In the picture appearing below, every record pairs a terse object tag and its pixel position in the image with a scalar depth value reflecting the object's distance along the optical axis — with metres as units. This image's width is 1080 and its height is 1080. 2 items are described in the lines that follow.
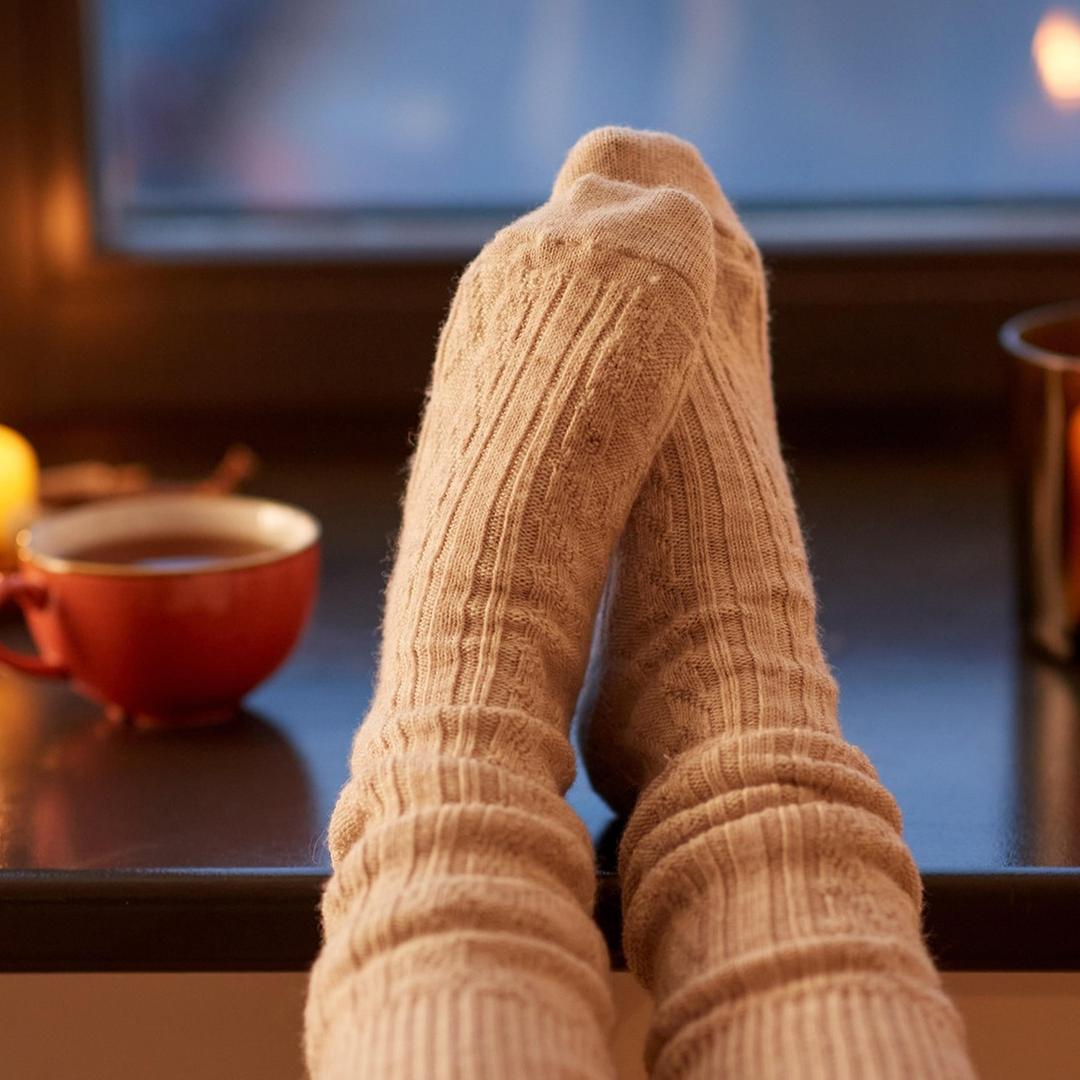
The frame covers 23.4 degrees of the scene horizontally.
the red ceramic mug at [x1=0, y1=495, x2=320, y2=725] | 0.87
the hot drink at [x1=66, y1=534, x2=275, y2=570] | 0.91
